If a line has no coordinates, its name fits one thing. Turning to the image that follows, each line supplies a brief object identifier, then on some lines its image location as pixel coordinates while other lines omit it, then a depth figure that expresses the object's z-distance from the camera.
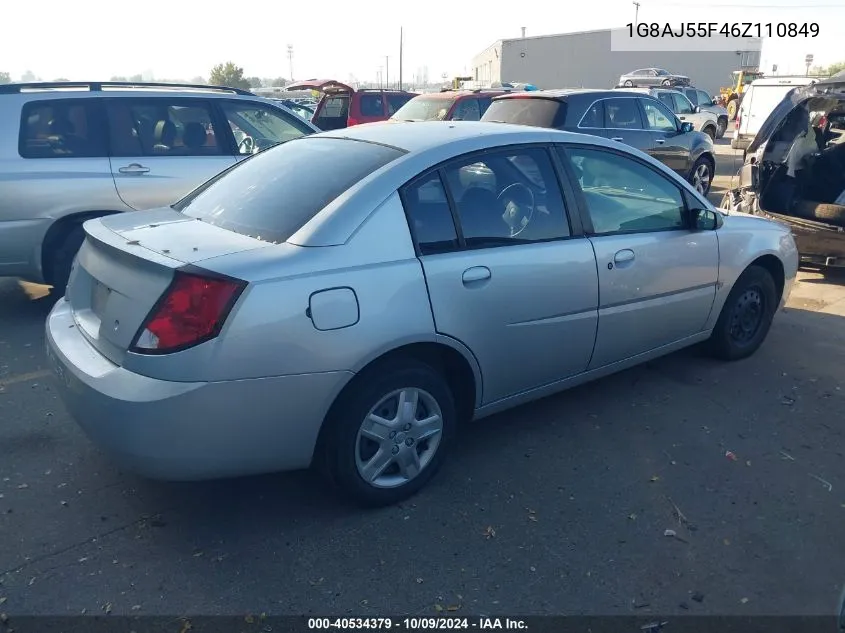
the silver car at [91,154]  5.31
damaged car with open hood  7.26
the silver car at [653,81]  29.80
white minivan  16.19
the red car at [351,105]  14.20
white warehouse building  58.19
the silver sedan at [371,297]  2.62
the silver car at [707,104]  23.23
